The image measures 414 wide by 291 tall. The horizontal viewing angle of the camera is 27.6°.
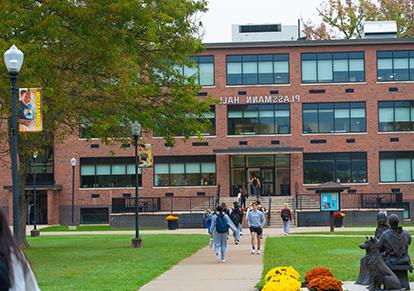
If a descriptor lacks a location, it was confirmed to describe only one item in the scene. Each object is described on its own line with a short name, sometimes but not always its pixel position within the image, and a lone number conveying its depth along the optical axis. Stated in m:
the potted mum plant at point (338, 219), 50.53
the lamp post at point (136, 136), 31.14
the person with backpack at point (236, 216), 37.34
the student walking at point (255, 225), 28.02
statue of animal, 13.84
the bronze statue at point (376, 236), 15.81
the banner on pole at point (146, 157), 41.56
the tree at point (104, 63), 23.20
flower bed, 12.60
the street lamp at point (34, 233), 44.46
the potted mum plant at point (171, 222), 50.59
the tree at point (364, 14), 71.06
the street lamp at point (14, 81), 16.50
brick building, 58.62
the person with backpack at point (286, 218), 40.34
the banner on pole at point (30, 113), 17.52
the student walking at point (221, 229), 24.28
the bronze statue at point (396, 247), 14.48
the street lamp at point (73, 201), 55.09
